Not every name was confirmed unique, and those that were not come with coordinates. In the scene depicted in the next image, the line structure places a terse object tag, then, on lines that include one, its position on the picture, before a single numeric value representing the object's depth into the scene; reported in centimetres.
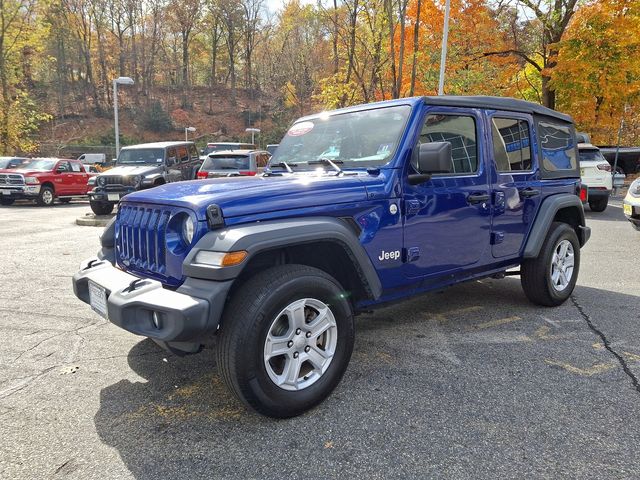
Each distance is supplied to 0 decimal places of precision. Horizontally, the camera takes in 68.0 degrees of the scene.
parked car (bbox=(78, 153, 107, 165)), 3531
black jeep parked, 1154
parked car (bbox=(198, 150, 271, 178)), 1242
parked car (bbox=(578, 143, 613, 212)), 1259
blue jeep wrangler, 250
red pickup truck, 1594
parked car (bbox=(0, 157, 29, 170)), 1747
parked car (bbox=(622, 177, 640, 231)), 819
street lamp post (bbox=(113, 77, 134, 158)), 2039
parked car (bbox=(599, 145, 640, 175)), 2053
